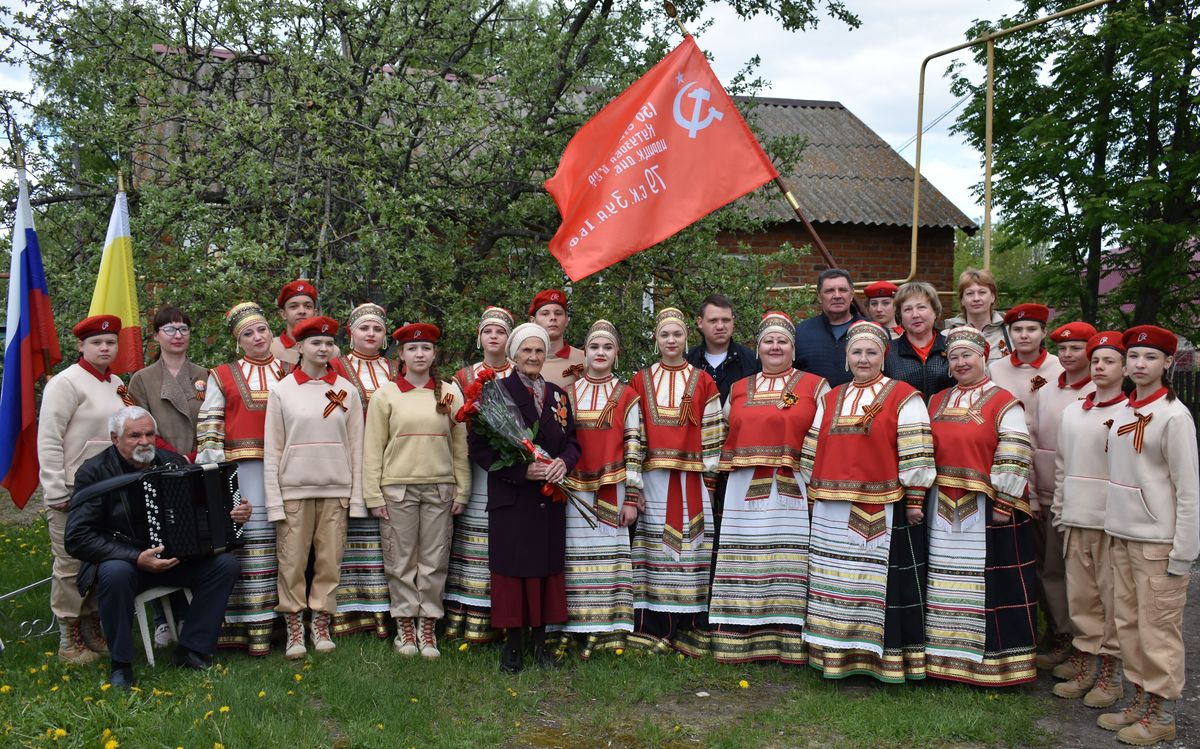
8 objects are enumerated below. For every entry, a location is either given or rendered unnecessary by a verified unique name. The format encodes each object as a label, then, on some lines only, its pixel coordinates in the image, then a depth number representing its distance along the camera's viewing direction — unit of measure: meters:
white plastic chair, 5.07
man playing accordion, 4.93
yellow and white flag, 6.10
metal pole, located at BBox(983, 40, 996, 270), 6.44
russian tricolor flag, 5.84
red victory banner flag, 5.96
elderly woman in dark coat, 5.22
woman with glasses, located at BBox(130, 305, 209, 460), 5.56
